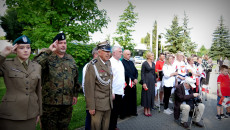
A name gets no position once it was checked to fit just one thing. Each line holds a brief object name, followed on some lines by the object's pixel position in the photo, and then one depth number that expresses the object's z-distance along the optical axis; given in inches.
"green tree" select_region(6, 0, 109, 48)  210.5
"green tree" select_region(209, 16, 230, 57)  1422.2
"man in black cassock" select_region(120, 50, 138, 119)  205.6
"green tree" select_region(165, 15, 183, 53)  1569.9
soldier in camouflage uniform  100.8
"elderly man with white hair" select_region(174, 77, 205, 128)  188.9
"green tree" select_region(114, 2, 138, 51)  874.1
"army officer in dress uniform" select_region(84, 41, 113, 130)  109.7
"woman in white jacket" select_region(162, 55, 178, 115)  238.7
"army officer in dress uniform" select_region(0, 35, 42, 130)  77.5
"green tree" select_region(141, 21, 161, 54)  1977.4
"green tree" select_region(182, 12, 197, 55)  1559.3
